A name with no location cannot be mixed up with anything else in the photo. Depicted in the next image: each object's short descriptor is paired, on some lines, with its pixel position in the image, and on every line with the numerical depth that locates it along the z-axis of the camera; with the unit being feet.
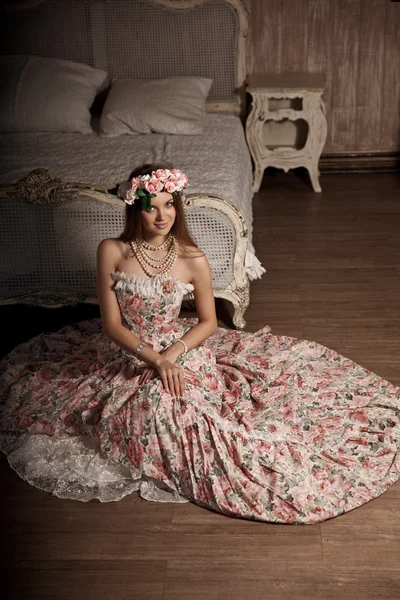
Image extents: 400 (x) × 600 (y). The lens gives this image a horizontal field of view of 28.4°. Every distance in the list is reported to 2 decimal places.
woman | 7.45
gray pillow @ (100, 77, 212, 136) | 14.72
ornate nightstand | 15.81
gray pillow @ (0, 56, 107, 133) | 14.89
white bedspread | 11.99
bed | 10.58
